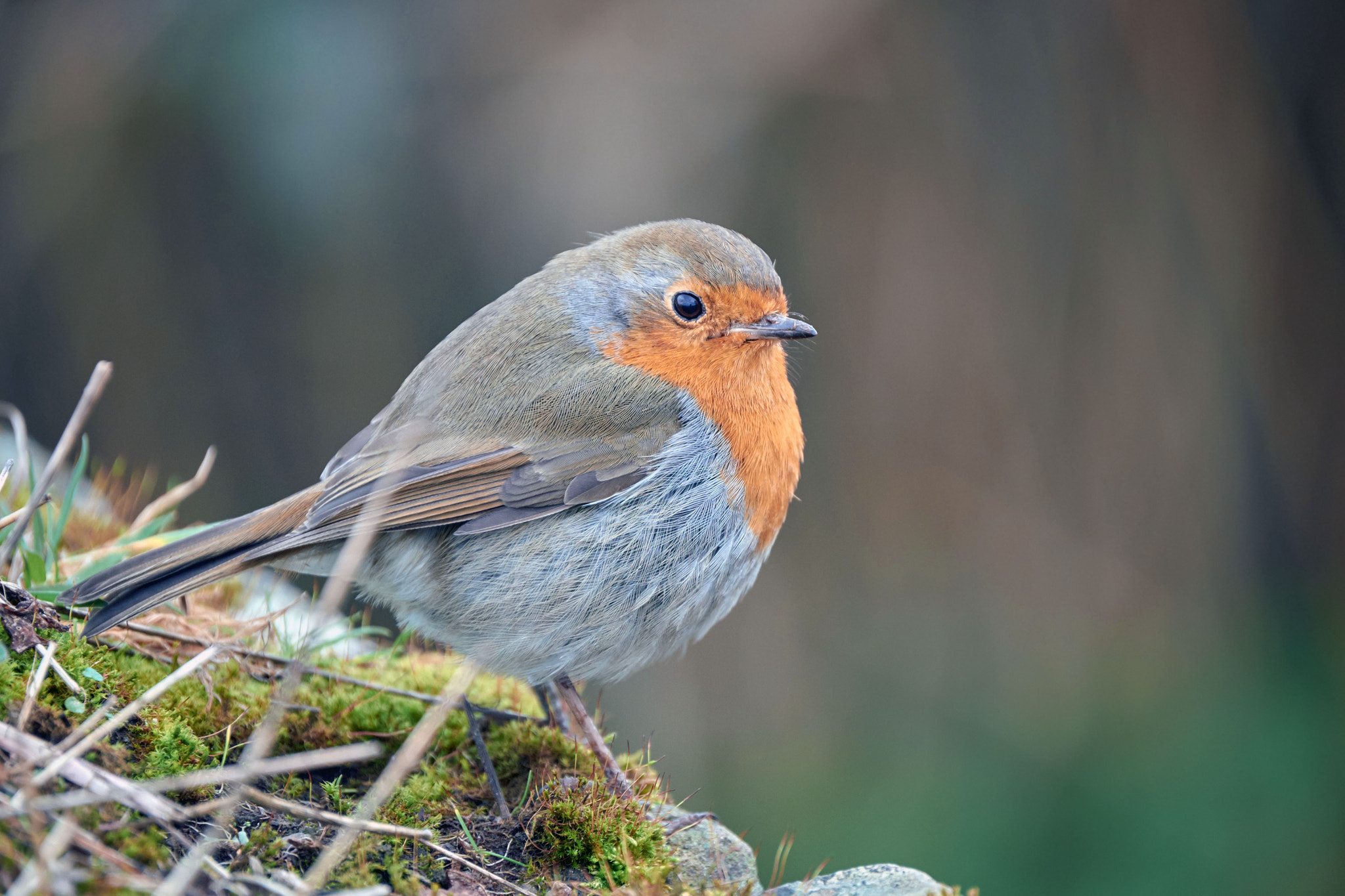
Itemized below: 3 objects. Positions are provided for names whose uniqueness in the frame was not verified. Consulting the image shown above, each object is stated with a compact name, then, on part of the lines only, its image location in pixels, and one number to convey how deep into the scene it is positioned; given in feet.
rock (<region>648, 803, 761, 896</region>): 17.52
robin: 20.30
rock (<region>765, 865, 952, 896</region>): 16.11
